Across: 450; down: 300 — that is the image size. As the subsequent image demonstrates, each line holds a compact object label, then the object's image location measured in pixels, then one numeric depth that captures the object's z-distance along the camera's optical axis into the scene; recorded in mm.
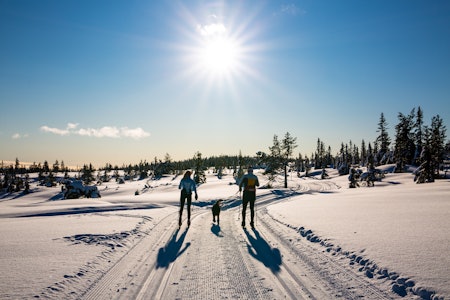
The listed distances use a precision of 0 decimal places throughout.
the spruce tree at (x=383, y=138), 80562
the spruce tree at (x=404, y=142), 64125
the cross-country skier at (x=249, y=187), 10859
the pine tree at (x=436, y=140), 51250
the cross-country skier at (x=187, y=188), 11258
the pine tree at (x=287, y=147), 56594
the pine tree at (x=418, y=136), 65250
